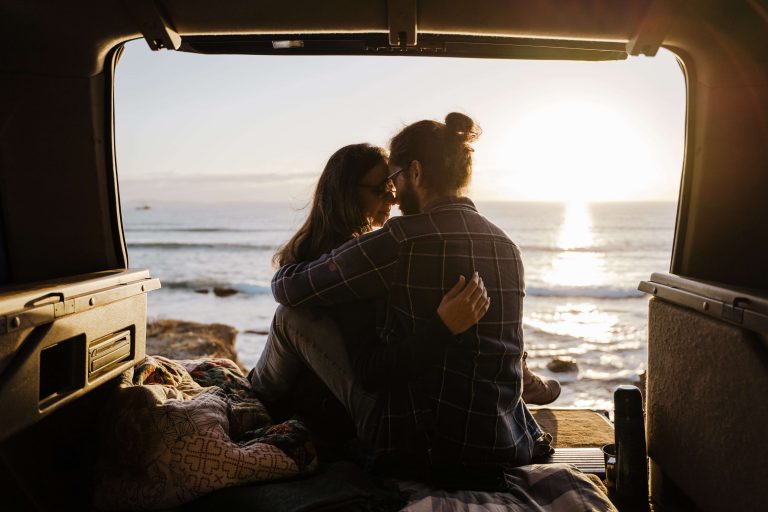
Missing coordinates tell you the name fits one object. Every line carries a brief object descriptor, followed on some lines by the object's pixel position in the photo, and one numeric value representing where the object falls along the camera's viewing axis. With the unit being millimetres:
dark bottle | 2418
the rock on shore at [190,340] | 7590
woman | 2424
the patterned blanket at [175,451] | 1993
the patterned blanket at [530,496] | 1905
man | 2148
